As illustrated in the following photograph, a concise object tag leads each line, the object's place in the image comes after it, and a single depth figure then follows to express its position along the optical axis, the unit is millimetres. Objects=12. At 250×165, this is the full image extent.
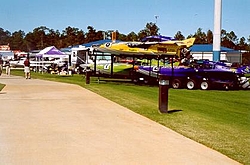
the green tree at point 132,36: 88031
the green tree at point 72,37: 96562
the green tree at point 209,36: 92250
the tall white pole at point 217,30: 38000
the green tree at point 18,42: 140050
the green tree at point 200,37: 93081
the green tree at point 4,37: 161838
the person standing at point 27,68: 33375
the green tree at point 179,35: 85469
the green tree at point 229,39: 92375
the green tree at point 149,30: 80750
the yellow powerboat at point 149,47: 29719
